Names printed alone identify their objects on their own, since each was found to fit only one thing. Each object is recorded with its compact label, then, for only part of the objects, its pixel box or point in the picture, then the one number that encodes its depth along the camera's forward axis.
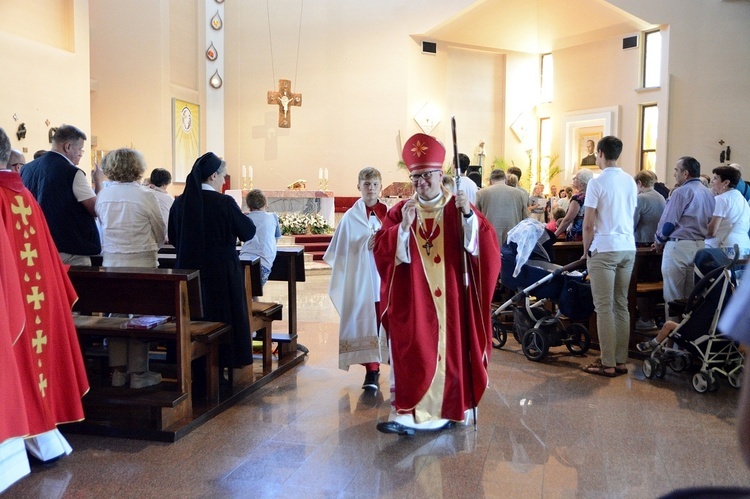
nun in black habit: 4.87
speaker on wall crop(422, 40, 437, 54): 17.41
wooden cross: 16.50
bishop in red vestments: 4.24
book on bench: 4.46
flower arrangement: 14.54
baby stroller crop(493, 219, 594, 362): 6.26
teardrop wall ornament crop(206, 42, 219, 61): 16.97
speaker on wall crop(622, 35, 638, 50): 16.11
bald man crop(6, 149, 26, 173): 4.80
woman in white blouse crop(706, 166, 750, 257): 6.02
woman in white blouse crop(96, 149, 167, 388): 4.66
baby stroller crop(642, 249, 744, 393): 5.25
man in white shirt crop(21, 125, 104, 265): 4.68
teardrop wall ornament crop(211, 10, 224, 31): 16.97
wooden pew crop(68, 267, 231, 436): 4.34
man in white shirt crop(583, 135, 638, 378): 5.59
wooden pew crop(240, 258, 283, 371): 5.63
